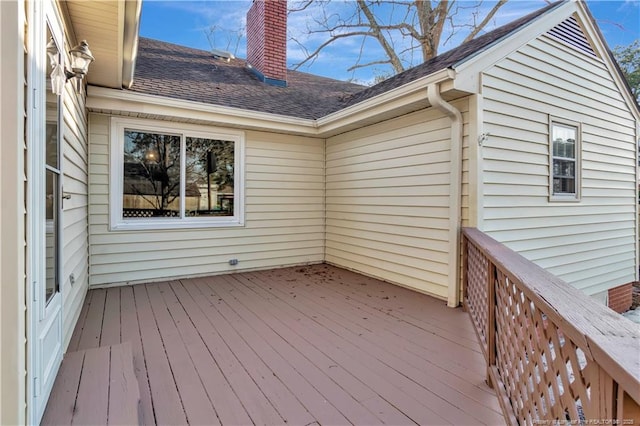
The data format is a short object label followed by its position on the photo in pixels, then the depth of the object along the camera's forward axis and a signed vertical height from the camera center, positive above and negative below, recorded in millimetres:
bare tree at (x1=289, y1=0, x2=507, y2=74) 9656 +5685
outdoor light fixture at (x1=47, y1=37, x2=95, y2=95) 2054 +1045
